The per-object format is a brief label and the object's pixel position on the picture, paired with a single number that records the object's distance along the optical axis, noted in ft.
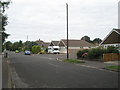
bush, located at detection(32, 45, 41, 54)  140.75
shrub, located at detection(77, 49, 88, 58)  60.31
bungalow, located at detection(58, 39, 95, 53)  130.00
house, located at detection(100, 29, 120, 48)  63.50
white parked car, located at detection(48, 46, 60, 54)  122.83
